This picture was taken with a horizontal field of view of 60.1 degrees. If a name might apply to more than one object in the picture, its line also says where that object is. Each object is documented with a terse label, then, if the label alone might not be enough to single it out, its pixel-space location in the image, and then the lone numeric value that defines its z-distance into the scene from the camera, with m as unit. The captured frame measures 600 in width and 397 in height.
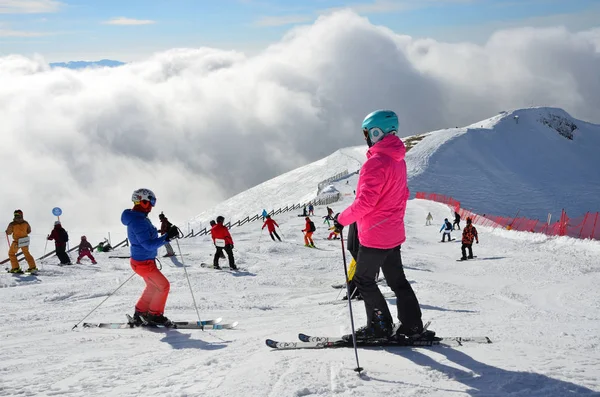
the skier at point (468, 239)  16.28
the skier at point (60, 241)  15.70
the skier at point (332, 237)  22.59
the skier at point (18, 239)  13.45
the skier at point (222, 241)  14.60
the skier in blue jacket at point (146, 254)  6.62
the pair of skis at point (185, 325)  6.96
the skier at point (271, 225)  22.12
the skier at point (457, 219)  26.92
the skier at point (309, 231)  20.03
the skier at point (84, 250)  16.14
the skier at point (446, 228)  22.08
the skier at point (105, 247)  22.39
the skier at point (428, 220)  29.63
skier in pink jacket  4.52
